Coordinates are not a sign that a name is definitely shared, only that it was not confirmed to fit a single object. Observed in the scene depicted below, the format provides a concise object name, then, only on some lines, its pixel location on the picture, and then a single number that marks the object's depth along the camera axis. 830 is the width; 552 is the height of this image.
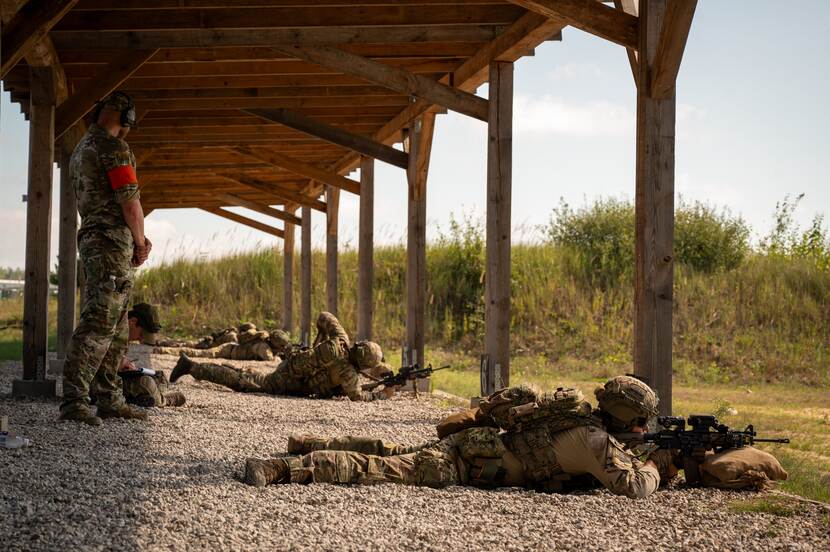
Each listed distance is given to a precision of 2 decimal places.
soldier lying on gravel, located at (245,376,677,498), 5.52
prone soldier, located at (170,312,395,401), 10.37
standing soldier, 7.02
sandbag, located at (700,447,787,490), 5.86
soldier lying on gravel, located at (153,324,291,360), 16.80
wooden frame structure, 6.71
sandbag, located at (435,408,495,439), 6.02
